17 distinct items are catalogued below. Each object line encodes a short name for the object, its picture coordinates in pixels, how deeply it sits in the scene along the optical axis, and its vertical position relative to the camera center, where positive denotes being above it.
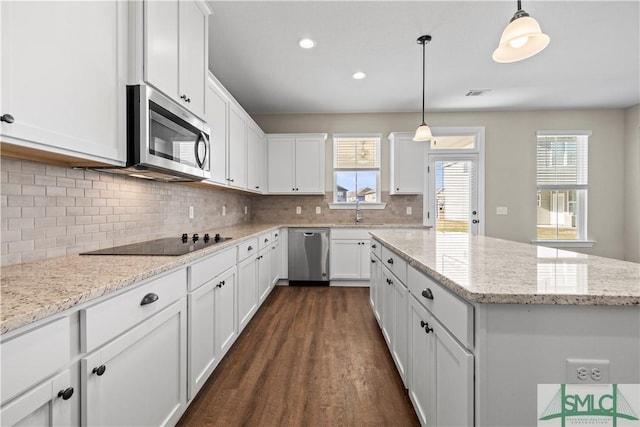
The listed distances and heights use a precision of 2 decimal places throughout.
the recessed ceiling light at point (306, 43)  2.76 +1.61
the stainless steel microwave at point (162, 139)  1.44 +0.42
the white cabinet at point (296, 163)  4.71 +0.79
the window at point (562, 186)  4.86 +0.46
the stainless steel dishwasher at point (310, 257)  4.29 -0.64
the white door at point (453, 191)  4.86 +0.37
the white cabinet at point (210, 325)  1.61 -0.71
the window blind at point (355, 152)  4.93 +1.00
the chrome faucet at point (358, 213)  4.87 +0.00
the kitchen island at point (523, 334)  0.85 -0.36
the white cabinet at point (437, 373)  0.95 -0.62
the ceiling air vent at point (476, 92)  4.00 +1.66
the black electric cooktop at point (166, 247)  1.57 -0.21
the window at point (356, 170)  4.93 +0.71
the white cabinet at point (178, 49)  1.51 +0.96
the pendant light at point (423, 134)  3.03 +0.81
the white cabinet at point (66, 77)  0.94 +0.50
